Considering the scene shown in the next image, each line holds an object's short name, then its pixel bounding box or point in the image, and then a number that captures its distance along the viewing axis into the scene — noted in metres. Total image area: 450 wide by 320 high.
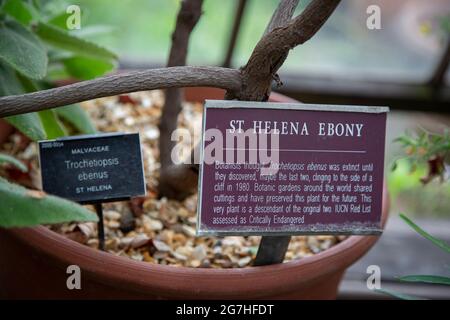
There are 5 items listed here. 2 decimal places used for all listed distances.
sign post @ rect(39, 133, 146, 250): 0.88
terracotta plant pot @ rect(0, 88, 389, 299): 0.82
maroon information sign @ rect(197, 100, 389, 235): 0.79
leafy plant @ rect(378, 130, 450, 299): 1.03
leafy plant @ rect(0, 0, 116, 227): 0.69
